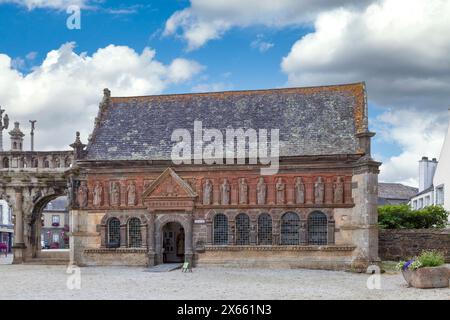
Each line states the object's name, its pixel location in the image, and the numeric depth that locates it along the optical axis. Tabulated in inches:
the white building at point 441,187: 1563.7
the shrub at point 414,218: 1387.8
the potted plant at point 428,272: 806.5
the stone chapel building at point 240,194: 1147.3
